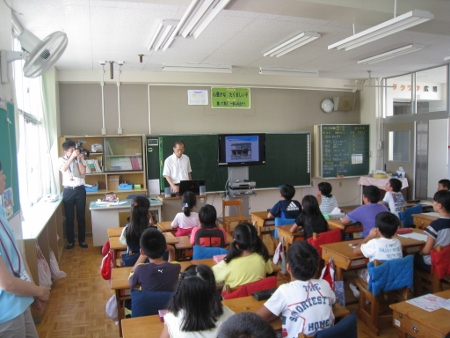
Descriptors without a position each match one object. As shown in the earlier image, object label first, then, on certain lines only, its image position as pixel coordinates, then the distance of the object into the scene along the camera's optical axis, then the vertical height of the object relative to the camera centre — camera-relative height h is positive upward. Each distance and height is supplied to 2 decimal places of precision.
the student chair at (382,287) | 2.79 -1.15
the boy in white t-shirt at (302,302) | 1.81 -0.79
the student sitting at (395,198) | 4.80 -0.73
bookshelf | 6.34 -0.29
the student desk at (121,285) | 2.49 -0.93
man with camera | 5.41 -0.57
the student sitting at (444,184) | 5.01 -0.58
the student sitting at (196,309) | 1.53 -0.69
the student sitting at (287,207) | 4.51 -0.77
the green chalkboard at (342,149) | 7.86 -0.11
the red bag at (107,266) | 3.08 -1.00
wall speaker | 8.06 +0.92
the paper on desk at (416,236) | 3.49 -0.92
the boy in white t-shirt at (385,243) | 2.92 -0.81
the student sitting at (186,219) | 4.02 -0.80
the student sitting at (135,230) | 3.20 -0.73
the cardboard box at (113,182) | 6.50 -0.60
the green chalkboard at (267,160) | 6.79 -0.29
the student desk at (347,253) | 3.07 -0.96
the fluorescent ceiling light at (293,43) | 4.63 +1.39
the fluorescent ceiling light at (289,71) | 6.40 +1.34
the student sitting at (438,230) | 3.16 -0.76
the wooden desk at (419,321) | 1.90 -0.97
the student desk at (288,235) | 3.95 -0.98
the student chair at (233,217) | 5.74 -1.16
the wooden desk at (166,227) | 4.11 -0.91
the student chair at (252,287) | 2.25 -0.89
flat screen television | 7.14 -0.07
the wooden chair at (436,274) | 3.02 -1.17
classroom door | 7.50 -0.13
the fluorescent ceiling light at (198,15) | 3.15 +1.25
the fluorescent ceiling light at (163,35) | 4.03 +1.37
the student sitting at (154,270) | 2.32 -0.79
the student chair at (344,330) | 1.57 -0.81
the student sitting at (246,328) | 1.01 -0.51
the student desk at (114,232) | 3.88 -0.91
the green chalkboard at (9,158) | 2.75 -0.06
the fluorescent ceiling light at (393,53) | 5.29 +1.39
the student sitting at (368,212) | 3.89 -0.73
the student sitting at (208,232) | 3.33 -0.78
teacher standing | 6.21 -0.36
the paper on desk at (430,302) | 2.11 -0.95
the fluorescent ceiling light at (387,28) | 3.24 +1.15
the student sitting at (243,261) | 2.45 -0.79
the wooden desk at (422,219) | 4.52 -0.96
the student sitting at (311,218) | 3.79 -0.79
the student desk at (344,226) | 4.13 -0.95
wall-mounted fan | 2.75 +0.74
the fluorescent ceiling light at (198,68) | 5.99 +1.32
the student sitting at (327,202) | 4.75 -0.77
